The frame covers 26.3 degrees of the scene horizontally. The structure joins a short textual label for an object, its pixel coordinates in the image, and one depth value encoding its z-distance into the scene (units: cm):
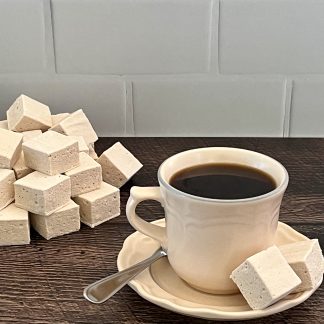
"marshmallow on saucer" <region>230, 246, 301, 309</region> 61
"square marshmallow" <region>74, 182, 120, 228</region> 80
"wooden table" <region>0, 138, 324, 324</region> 65
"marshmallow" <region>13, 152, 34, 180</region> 81
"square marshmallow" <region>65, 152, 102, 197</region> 80
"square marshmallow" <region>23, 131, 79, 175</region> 79
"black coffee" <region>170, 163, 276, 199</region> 65
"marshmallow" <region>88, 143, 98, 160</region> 93
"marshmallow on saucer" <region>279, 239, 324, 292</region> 64
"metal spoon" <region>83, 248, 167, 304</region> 65
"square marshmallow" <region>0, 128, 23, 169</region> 80
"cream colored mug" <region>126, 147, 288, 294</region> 62
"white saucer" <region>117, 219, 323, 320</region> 62
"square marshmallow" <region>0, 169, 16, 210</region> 79
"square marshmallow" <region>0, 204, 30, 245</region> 76
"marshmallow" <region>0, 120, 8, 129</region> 94
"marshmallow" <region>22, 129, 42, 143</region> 88
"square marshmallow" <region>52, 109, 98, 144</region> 91
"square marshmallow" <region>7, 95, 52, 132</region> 90
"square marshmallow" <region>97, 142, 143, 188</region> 89
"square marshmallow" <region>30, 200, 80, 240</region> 78
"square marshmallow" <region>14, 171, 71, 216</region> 76
